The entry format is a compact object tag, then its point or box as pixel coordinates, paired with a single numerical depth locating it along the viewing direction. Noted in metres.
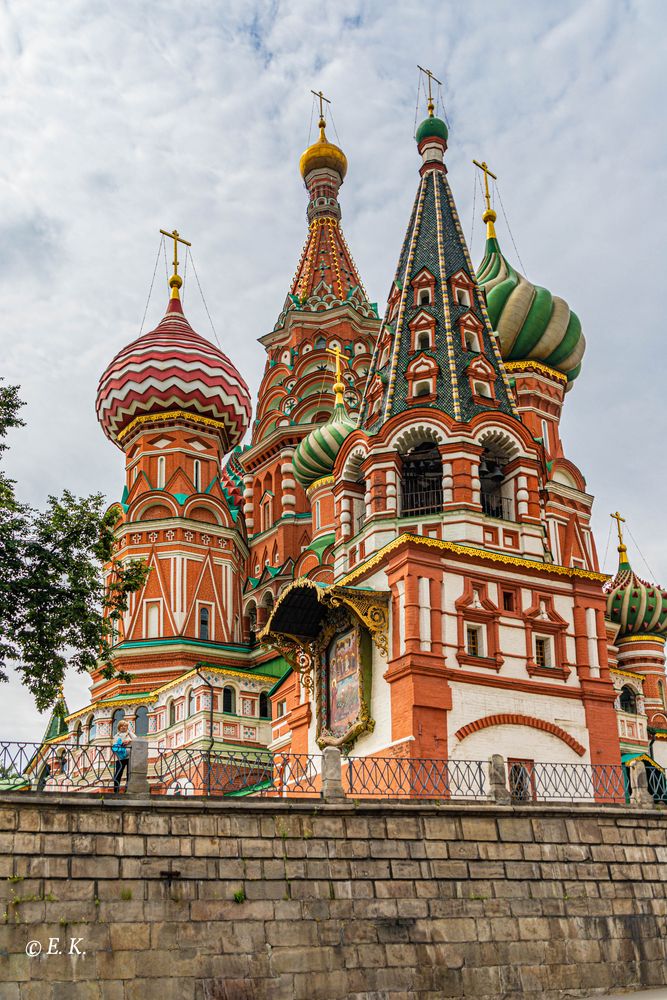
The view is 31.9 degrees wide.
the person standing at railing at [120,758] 14.08
